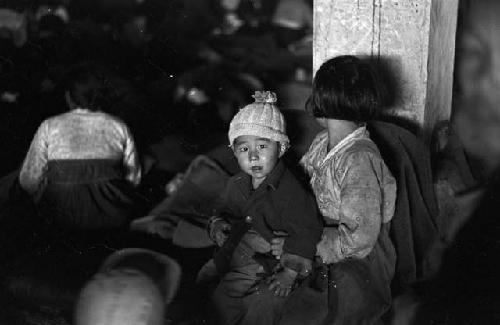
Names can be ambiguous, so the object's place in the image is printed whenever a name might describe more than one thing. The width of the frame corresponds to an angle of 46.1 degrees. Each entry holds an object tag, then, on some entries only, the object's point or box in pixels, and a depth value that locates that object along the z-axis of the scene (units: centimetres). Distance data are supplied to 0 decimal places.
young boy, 225
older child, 213
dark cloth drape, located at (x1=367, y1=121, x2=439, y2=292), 254
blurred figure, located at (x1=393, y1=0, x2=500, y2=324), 245
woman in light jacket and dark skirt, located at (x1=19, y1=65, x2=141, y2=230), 348
